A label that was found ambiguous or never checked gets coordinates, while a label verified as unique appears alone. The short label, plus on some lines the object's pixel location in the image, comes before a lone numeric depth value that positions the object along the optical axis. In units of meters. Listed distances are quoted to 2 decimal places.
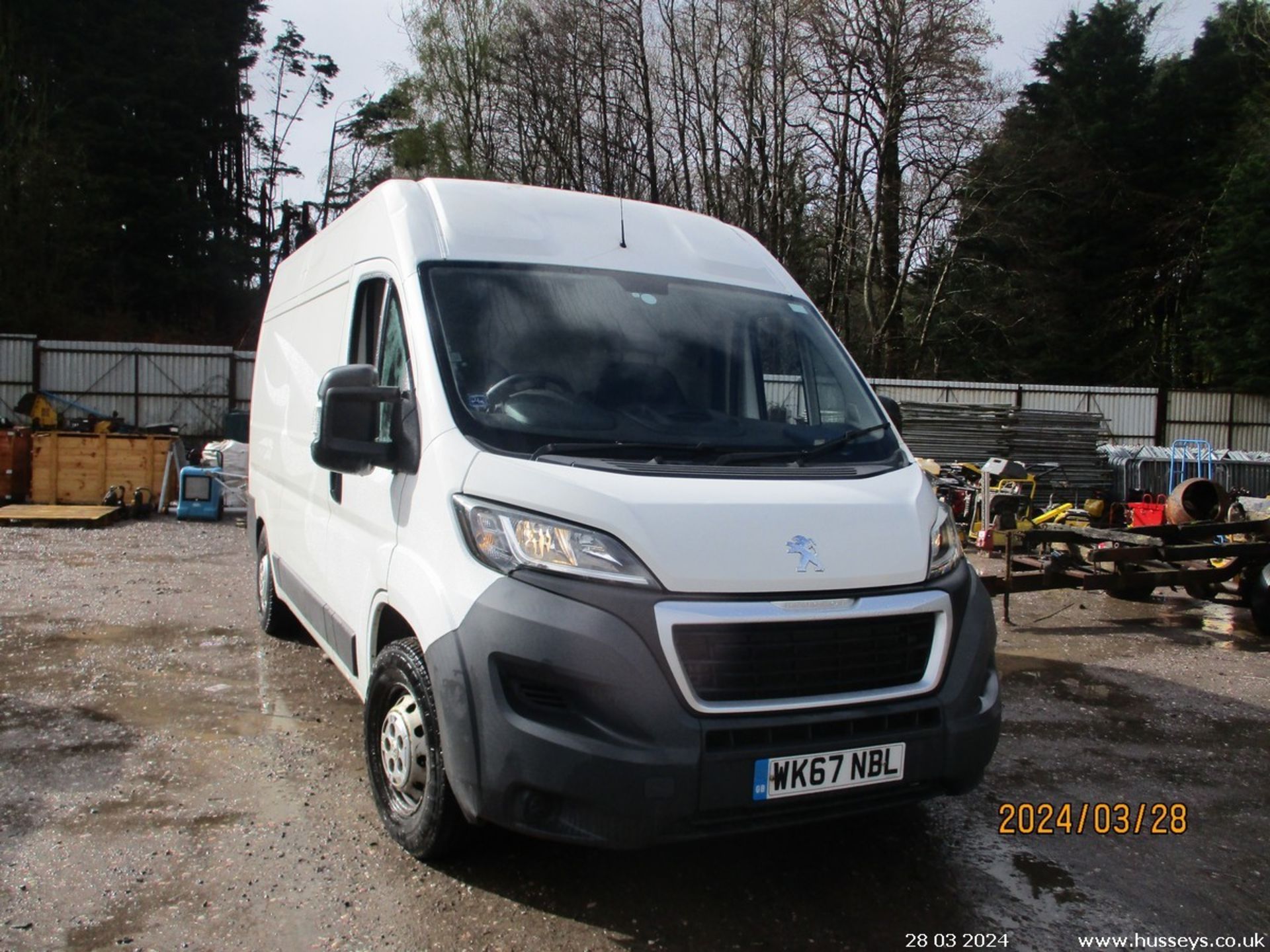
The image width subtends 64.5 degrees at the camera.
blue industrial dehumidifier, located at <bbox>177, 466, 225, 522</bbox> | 14.51
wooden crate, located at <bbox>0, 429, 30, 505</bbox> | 14.98
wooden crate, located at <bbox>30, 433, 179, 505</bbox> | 15.12
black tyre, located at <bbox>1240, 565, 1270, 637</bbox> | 8.20
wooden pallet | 13.12
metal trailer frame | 8.09
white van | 2.96
